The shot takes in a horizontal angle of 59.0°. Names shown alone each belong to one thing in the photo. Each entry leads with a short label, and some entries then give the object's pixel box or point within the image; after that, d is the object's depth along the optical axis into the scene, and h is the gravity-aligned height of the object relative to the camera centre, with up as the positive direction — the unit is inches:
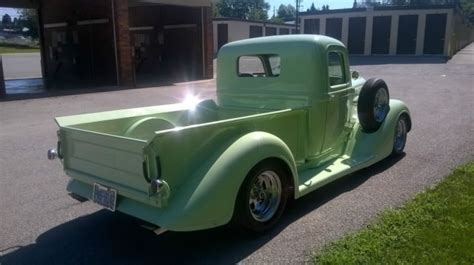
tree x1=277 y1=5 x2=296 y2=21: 5192.9 +395.3
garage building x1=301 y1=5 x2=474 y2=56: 1354.6 +47.9
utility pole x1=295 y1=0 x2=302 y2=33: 1852.9 +84.7
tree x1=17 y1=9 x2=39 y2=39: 2366.3 +127.5
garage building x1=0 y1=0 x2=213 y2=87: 619.8 +3.6
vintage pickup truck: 127.3 -35.8
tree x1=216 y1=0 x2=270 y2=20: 4458.7 +365.2
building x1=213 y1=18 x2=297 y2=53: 1646.2 +55.9
